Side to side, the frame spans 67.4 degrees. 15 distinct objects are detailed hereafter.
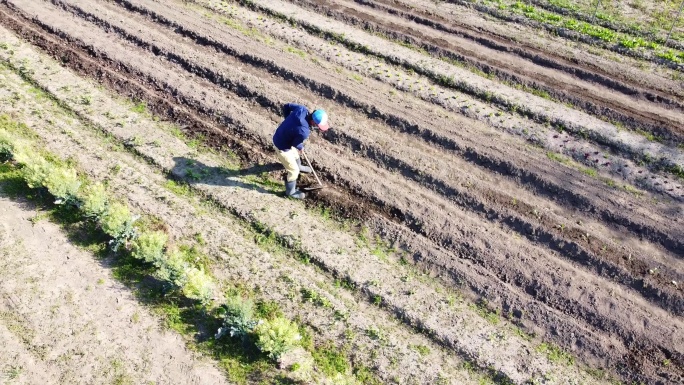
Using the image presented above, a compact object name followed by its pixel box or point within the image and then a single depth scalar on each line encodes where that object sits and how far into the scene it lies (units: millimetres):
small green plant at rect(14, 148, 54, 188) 11078
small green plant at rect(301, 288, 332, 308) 10211
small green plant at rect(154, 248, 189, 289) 9711
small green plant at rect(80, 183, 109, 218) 10633
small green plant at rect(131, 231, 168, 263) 10008
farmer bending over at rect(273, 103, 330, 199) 11320
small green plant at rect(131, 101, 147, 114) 14609
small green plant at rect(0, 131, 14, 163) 11969
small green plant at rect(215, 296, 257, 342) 9227
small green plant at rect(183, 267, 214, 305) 9484
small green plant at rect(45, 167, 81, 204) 10930
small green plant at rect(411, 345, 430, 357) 9656
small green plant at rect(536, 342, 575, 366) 9859
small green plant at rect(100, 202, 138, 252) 10414
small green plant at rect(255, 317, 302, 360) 8852
